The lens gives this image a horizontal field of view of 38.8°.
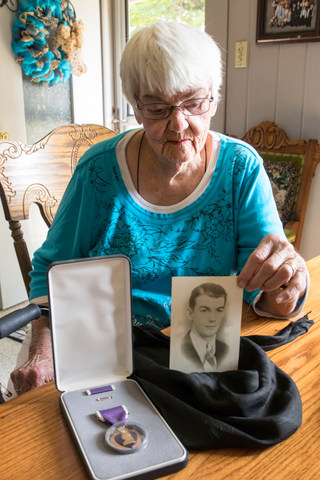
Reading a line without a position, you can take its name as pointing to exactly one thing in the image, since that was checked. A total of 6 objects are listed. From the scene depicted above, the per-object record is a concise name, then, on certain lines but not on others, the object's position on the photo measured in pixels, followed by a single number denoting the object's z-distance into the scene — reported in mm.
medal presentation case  608
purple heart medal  605
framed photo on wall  2338
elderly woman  1049
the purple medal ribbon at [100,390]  729
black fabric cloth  637
